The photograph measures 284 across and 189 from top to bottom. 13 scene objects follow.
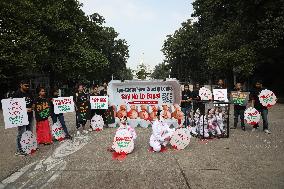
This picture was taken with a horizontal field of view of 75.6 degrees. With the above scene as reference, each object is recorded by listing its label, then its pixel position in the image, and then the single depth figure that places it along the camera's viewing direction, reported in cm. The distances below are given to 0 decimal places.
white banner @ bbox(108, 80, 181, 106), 804
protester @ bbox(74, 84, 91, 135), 766
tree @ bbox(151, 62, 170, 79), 4001
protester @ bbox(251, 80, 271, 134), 691
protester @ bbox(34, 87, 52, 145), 605
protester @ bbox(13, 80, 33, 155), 541
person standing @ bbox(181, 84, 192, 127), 796
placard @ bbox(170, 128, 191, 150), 549
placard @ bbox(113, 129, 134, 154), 519
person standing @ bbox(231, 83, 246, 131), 739
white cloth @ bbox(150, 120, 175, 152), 540
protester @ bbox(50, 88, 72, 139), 673
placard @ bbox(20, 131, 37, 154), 533
